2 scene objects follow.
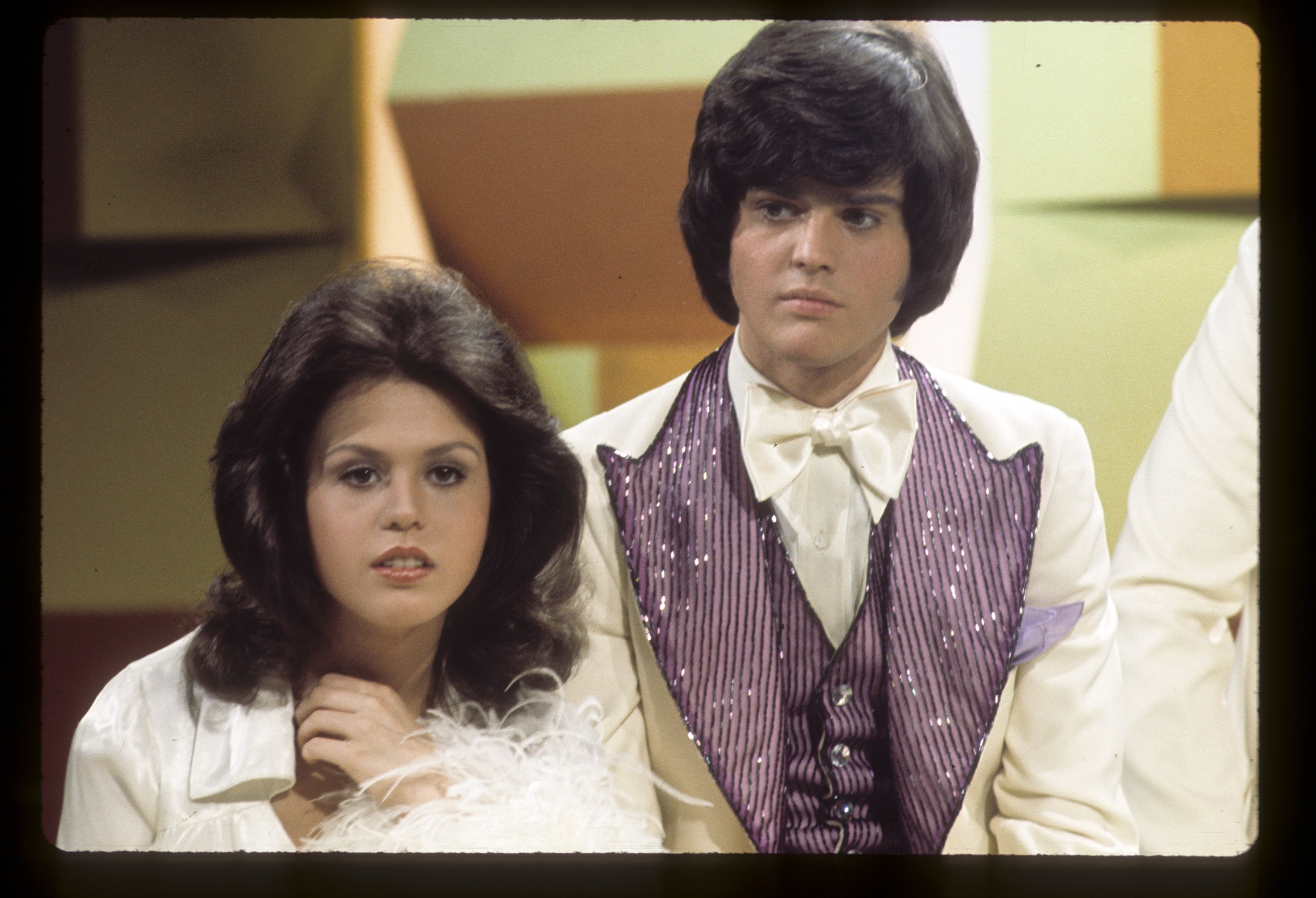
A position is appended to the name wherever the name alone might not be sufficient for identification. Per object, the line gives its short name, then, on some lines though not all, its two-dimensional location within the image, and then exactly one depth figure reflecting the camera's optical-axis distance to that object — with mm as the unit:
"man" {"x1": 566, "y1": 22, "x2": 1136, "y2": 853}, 5637
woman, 5641
